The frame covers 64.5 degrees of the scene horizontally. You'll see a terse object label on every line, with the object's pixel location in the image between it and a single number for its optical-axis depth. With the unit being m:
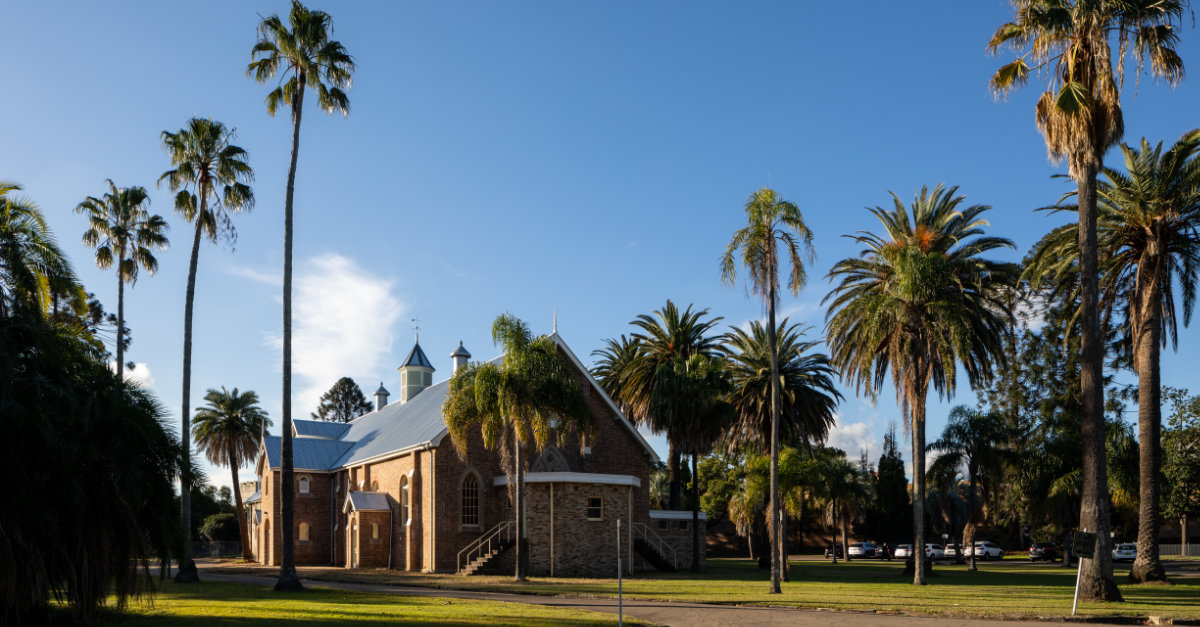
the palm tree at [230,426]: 67.25
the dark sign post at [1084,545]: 22.09
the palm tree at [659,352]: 52.97
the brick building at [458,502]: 39.22
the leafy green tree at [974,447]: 48.31
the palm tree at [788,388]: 48.38
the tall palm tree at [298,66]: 30.42
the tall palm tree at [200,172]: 35.06
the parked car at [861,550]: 72.19
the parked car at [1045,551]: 64.31
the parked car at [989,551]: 71.62
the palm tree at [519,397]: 34.22
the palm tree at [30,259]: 20.30
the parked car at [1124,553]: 59.97
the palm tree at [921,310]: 31.94
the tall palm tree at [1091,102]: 24.92
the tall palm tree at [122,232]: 39.94
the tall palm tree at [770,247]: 27.27
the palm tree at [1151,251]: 30.70
